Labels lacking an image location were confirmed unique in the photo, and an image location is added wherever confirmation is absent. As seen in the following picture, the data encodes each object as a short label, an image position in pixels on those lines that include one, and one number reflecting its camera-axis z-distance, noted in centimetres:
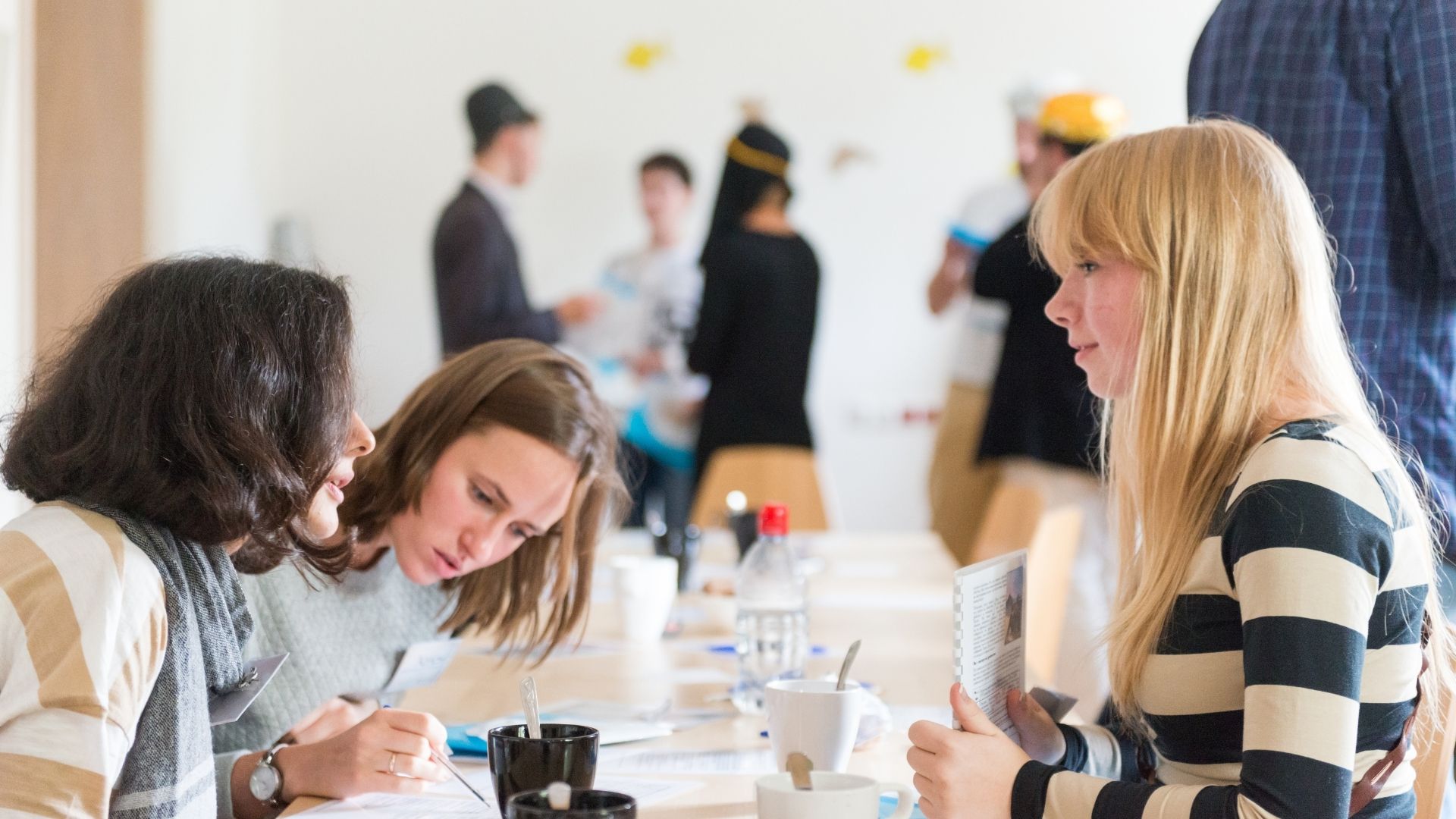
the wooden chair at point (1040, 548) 228
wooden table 117
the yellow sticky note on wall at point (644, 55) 483
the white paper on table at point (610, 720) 125
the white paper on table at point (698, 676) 155
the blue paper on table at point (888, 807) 102
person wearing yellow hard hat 310
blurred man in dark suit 389
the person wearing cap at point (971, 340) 374
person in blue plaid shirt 161
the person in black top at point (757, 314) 379
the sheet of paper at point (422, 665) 142
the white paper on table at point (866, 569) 245
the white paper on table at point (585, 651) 172
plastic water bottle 149
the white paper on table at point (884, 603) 206
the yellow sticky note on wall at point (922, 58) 481
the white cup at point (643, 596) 178
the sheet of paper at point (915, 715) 132
